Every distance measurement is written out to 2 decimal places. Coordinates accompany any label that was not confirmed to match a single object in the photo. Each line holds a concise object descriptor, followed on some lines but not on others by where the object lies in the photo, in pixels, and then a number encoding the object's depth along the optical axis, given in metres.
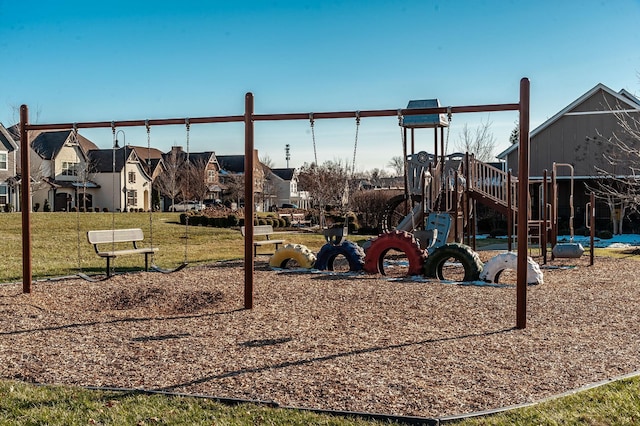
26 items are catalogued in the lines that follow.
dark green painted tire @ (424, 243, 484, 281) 12.13
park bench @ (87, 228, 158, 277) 11.62
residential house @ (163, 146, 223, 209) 54.66
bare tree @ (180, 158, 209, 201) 53.09
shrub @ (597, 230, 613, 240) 27.91
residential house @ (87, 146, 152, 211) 53.12
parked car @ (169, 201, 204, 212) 55.68
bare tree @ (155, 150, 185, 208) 54.15
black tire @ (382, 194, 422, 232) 18.72
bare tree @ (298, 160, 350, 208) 36.88
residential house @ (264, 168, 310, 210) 77.50
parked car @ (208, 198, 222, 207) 56.73
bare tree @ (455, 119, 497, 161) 38.94
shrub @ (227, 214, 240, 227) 31.09
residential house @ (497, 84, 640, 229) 30.09
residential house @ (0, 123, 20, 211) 41.34
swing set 7.84
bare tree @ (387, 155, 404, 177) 70.40
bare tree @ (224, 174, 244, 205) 56.28
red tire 12.84
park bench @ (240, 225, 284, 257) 15.80
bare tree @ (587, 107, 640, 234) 29.03
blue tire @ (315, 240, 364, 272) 13.41
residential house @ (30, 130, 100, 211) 48.16
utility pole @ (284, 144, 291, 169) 86.06
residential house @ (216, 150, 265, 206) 57.56
